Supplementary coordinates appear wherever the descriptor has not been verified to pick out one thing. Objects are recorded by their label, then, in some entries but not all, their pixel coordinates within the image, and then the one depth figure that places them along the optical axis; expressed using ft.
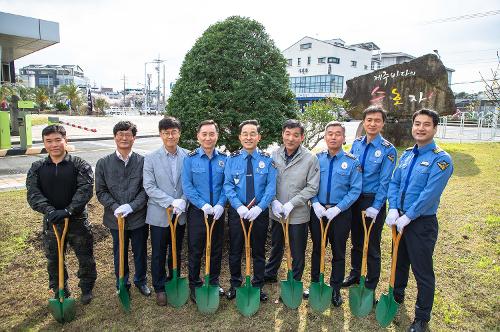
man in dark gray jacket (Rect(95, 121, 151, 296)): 10.93
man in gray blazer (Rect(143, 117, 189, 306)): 11.00
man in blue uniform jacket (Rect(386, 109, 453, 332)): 9.69
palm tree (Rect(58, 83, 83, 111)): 108.78
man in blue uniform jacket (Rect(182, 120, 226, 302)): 11.02
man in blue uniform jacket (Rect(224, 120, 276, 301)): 11.10
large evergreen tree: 14.11
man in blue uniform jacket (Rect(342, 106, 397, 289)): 11.33
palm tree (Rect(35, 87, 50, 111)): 105.29
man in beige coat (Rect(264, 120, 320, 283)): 11.14
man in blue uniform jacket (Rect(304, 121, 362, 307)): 11.09
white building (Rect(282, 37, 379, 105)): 147.95
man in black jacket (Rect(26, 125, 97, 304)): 10.35
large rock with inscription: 36.50
